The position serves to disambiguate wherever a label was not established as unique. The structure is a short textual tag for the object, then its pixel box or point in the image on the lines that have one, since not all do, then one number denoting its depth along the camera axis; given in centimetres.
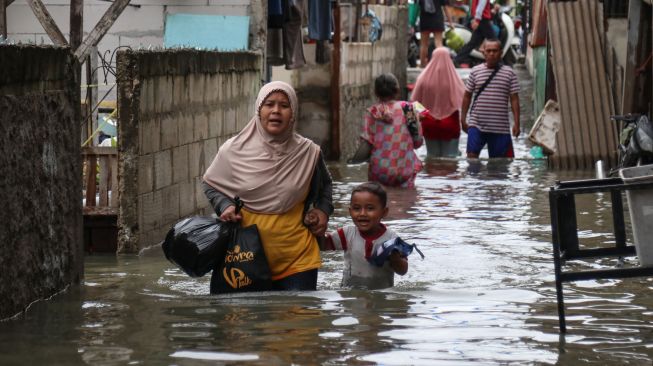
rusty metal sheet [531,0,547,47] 2124
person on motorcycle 2688
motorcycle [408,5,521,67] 3018
